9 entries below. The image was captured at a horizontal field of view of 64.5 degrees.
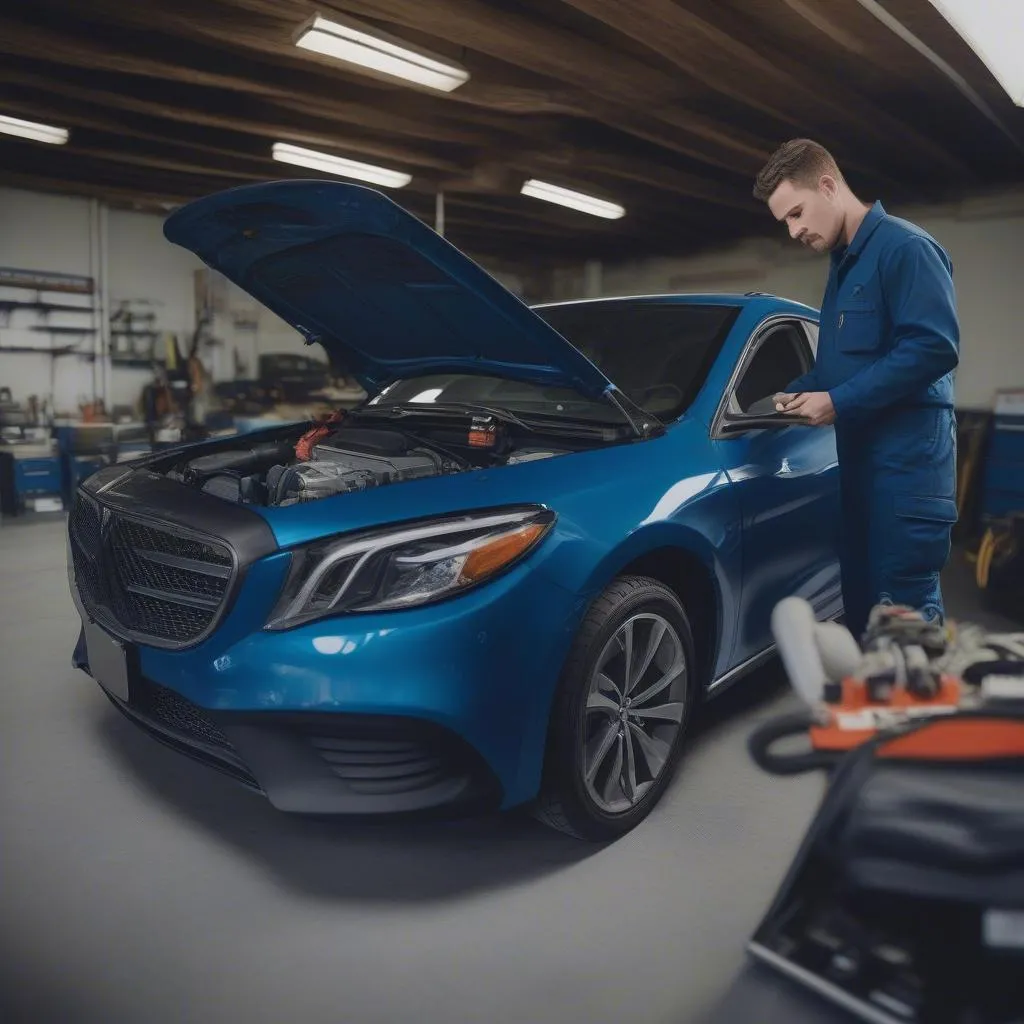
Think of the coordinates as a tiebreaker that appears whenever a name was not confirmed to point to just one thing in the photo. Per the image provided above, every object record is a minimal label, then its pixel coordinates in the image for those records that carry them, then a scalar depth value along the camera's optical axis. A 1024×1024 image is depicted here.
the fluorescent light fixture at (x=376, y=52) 3.67
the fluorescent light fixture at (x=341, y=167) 5.94
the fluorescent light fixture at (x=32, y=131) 5.32
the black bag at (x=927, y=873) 1.03
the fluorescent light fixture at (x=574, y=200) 6.81
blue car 1.48
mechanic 1.81
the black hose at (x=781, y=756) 1.07
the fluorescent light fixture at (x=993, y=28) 2.69
